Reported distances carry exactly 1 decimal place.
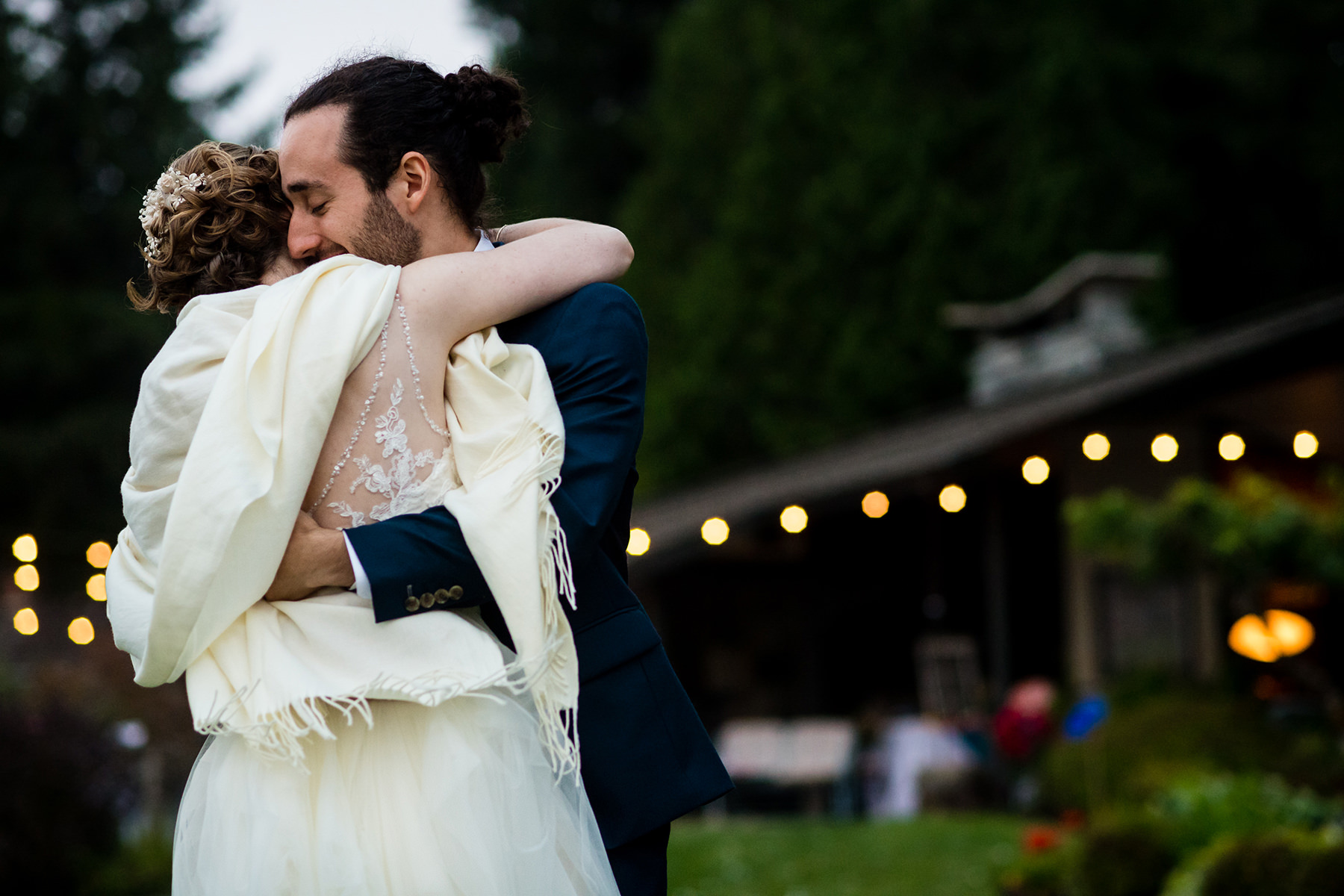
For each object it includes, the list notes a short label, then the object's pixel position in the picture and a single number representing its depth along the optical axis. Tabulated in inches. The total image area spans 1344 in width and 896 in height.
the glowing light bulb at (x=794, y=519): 339.0
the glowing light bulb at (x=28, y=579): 301.1
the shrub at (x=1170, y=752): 360.2
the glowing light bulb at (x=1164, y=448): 255.8
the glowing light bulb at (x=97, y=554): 282.1
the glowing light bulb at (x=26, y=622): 274.2
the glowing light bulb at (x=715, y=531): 325.7
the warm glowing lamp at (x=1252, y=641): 431.6
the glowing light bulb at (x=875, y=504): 432.5
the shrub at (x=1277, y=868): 217.3
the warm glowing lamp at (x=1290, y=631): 411.8
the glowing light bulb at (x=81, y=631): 286.2
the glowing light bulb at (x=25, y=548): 266.4
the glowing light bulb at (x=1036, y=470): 289.9
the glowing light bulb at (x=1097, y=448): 258.4
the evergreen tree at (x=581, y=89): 1170.6
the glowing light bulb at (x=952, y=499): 327.9
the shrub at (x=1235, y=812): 273.3
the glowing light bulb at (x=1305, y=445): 250.7
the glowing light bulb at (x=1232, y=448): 263.7
